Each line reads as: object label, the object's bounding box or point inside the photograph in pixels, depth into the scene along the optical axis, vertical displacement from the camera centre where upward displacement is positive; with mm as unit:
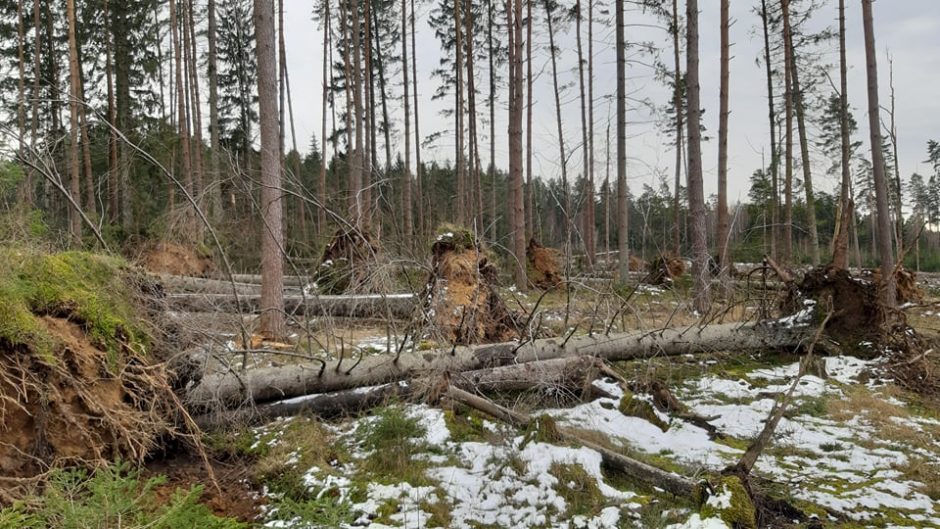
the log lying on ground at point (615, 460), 3434 -1578
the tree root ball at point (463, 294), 6602 -604
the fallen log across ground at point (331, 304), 6242 -792
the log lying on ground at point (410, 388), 4348 -1335
